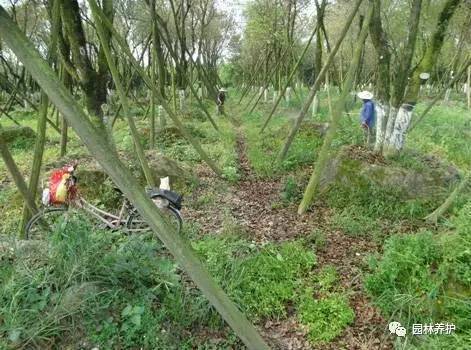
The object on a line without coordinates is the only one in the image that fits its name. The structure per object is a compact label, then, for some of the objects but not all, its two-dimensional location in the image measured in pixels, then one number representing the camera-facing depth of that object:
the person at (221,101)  18.85
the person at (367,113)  9.48
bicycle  4.90
